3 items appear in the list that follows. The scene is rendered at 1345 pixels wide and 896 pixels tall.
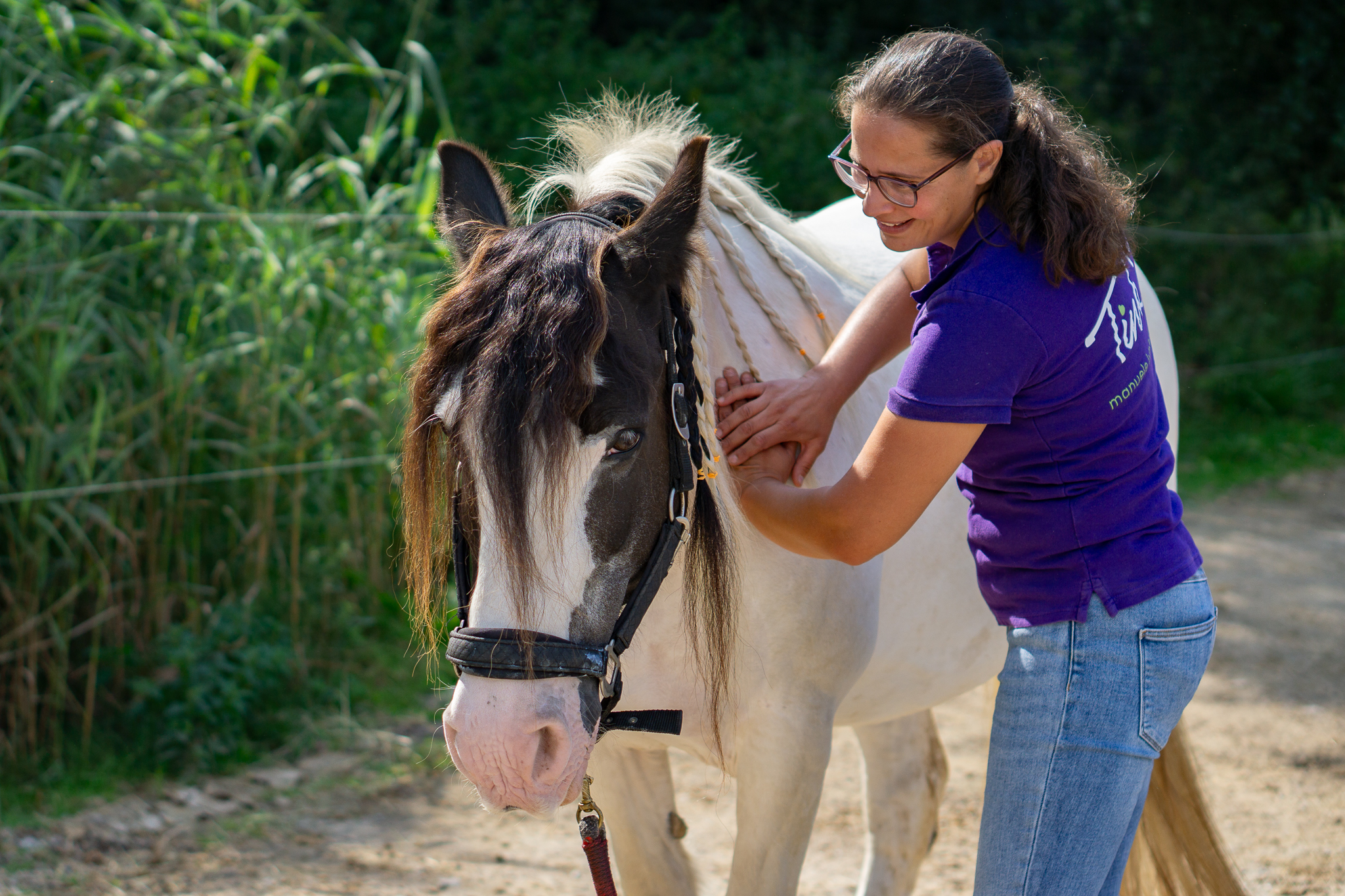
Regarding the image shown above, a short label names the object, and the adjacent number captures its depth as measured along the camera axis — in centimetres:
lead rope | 314
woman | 289
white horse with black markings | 287
